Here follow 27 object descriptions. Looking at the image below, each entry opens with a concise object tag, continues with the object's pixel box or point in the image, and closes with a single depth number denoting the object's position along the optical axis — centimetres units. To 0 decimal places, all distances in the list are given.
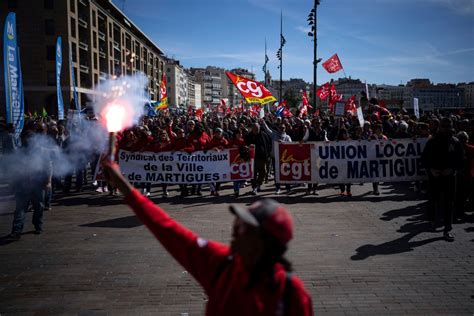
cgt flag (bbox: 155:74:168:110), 2485
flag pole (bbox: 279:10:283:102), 3553
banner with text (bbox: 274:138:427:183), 1143
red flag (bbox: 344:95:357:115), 2373
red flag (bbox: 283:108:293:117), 2656
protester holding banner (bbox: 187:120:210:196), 1174
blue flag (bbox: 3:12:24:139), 963
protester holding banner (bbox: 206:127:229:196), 1177
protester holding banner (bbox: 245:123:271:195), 1190
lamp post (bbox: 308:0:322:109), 2117
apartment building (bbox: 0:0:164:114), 4544
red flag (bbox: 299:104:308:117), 2477
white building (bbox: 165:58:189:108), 12836
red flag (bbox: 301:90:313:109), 2738
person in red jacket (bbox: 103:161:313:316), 168
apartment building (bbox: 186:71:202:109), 16111
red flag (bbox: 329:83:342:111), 2541
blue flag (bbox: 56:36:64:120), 1340
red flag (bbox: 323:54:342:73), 2267
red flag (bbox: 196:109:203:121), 2748
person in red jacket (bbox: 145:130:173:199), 1171
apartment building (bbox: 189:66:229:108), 18391
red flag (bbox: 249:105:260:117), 3208
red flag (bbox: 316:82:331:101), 2571
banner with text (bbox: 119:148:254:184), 1160
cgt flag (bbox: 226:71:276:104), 1625
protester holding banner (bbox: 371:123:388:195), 1176
